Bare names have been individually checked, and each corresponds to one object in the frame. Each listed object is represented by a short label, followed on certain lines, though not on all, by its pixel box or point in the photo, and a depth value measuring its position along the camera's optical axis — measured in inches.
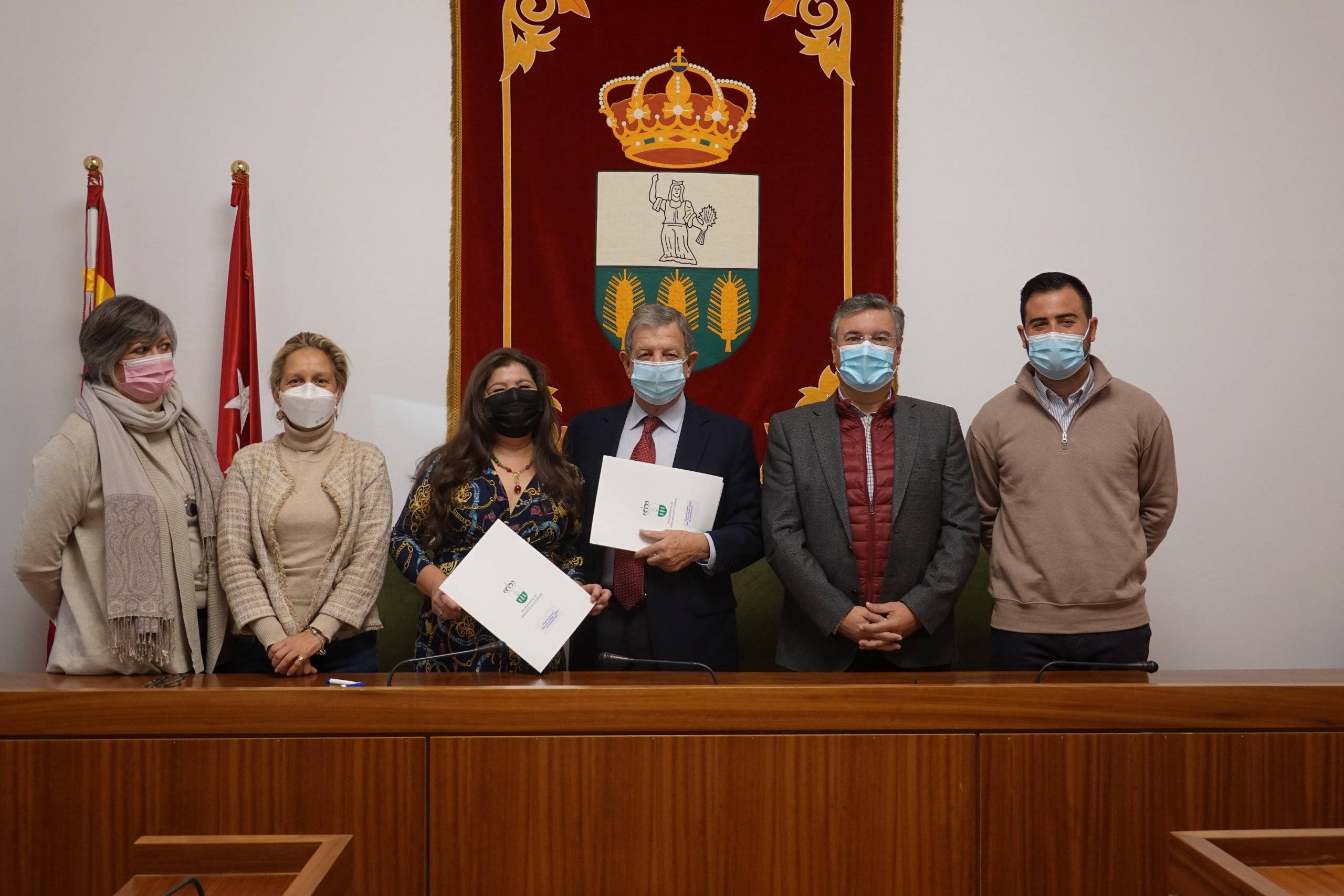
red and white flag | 132.1
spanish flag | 130.2
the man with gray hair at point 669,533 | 98.0
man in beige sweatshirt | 95.6
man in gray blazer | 97.0
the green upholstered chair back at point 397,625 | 127.8
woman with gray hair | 92.7
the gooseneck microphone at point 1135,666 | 83.0
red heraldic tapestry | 141.3
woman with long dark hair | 95.3
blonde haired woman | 92.8
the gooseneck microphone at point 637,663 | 80.0
